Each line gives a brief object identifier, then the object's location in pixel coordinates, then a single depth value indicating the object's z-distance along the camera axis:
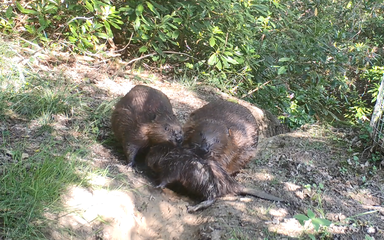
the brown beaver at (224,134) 3.90
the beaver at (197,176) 3.48
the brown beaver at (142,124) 3.93
